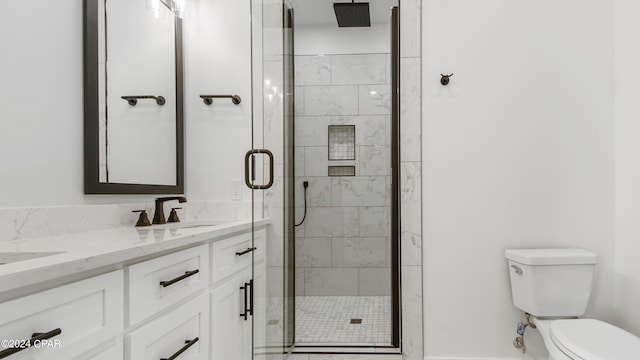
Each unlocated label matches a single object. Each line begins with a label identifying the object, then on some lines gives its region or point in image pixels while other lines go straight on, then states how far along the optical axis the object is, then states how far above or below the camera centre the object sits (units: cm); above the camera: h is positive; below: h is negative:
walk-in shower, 309 +14
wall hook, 202 +55
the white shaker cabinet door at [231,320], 147 -63
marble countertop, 68 -20
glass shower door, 169 +4
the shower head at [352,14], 258 +123
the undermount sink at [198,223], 178 -26
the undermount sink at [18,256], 88 -20
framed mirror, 154 +40
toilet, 177 -53
